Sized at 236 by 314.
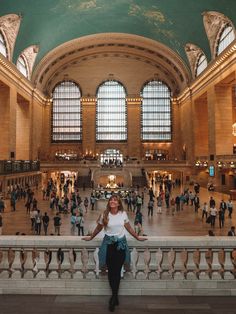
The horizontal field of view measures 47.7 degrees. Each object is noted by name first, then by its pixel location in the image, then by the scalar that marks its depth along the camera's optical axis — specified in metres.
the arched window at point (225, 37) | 20.55
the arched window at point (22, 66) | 25.92
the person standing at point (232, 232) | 6.79
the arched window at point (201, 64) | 25.94
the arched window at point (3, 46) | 22.08
